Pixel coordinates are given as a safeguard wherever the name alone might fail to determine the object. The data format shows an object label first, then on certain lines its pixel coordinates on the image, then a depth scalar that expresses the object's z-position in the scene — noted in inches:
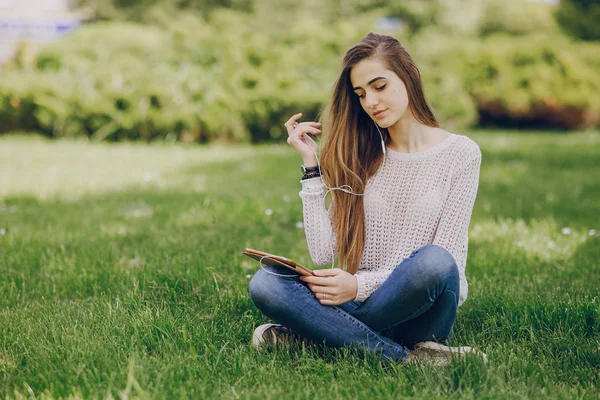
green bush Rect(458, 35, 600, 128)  547.2
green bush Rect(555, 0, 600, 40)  821.2
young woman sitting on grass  98.7
